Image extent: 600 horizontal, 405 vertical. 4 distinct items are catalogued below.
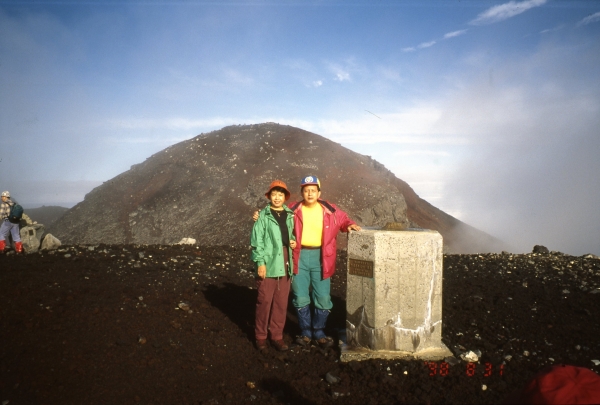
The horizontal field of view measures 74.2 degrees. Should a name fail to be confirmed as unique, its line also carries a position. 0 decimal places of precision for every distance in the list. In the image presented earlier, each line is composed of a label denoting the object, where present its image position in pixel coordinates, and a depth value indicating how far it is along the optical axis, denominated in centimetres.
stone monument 466
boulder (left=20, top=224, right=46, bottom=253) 1103
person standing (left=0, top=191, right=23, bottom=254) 1070
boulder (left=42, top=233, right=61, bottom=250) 1112
